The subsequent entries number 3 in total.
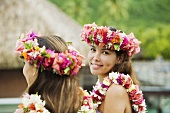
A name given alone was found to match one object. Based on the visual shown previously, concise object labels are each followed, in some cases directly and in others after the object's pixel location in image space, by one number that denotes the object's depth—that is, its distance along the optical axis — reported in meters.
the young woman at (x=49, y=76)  2.88
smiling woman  3.29
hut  8.45
